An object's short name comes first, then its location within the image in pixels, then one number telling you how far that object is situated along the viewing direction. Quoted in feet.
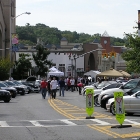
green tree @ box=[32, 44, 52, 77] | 248.52
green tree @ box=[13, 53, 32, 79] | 229.04
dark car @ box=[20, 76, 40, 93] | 184.03
